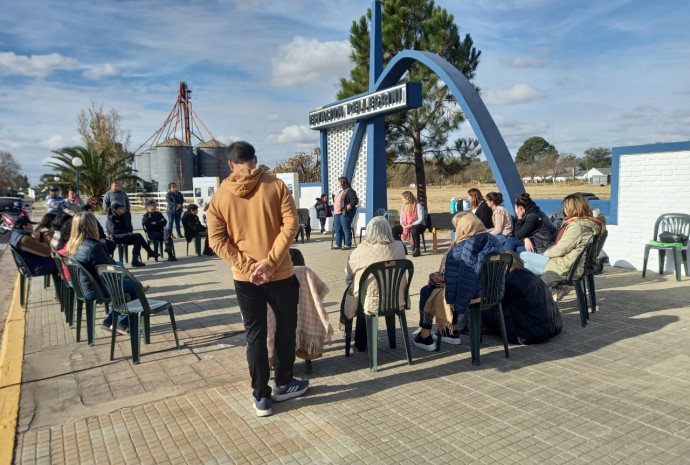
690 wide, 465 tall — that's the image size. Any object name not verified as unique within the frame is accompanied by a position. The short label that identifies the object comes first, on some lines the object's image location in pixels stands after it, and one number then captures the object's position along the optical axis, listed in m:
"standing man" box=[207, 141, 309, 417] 3.32
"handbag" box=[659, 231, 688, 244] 7.54
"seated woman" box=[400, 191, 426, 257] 10.63
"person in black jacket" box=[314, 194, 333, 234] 15.26
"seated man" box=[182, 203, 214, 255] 12.08
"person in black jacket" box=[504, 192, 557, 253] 6.89
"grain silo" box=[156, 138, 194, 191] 38.66
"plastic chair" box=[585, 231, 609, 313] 5.57
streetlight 18.16
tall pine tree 19.09
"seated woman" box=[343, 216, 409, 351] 4.22
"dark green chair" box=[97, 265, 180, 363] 4.58
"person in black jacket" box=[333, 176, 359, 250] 11.80
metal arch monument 10.01
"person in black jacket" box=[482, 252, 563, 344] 4.79
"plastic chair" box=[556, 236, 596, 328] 5.38
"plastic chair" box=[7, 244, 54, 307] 6.86
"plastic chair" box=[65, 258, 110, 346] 5.05
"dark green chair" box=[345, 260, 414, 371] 4.19
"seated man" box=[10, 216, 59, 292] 6.83
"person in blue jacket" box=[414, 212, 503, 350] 4.24
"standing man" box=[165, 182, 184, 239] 13.02
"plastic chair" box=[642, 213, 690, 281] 7.57
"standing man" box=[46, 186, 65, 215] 13.30
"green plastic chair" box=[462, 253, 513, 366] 4.29
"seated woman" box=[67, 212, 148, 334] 5.22
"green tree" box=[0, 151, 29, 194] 92.52
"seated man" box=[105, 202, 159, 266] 10.23
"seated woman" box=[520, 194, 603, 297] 5.46
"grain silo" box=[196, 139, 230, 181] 41.78
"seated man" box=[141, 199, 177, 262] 11.14
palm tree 24.14
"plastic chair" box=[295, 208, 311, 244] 14.37
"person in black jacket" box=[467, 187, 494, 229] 8.55
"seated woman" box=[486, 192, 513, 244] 7.70
